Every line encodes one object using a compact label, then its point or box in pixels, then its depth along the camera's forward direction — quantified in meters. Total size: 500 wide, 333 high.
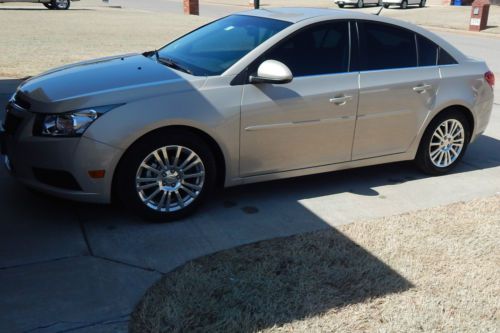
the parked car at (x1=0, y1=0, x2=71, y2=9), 28.31
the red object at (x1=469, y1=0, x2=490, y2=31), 25.50
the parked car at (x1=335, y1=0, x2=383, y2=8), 34.38
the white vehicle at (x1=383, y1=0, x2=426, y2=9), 34.53
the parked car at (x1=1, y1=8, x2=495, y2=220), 4.07
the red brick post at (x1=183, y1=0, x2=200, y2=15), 29.98
